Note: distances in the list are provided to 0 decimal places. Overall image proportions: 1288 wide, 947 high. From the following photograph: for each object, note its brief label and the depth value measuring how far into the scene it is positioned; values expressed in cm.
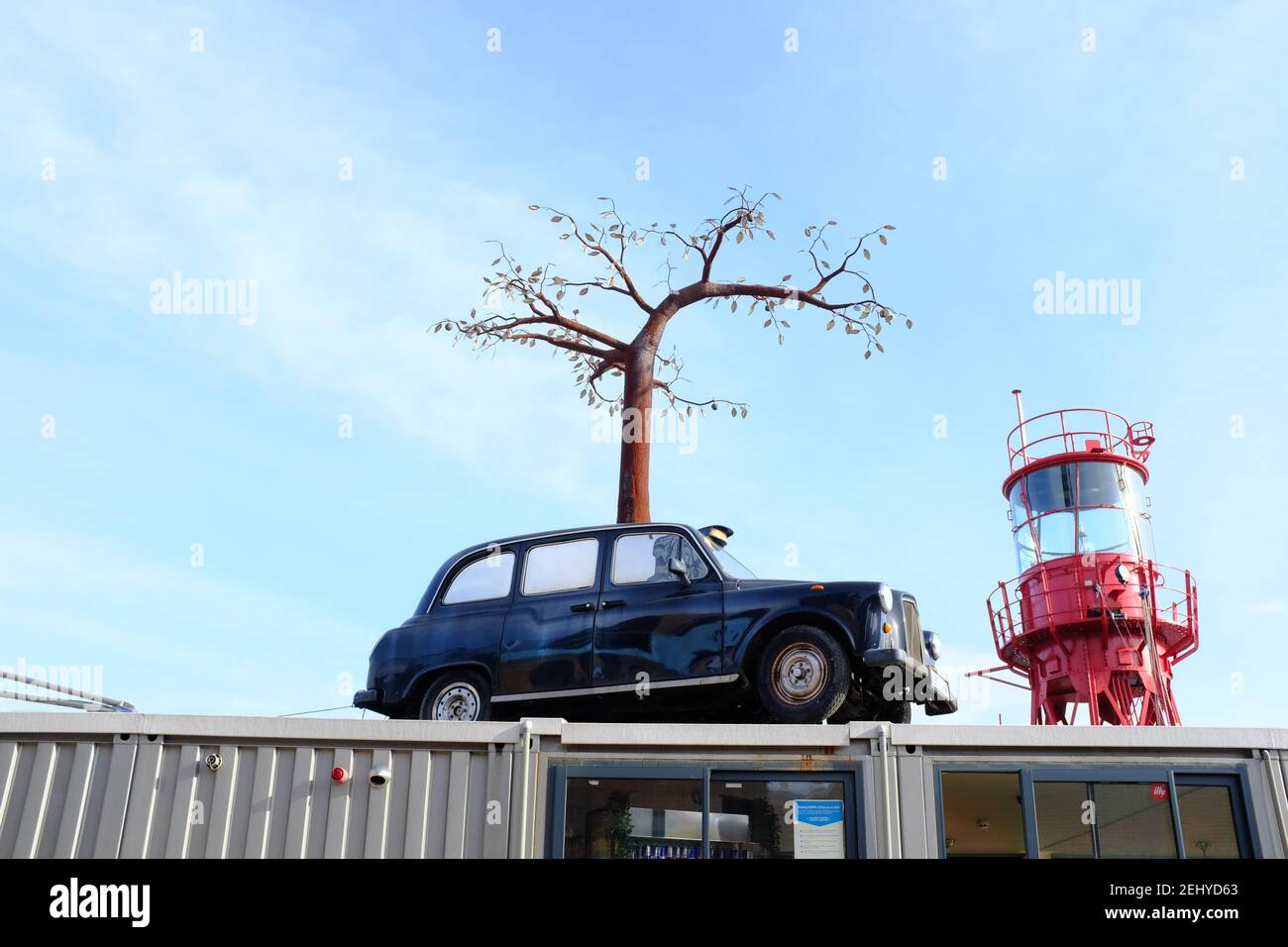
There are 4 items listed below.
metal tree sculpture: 1330
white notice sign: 629
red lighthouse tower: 1762
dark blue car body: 864
